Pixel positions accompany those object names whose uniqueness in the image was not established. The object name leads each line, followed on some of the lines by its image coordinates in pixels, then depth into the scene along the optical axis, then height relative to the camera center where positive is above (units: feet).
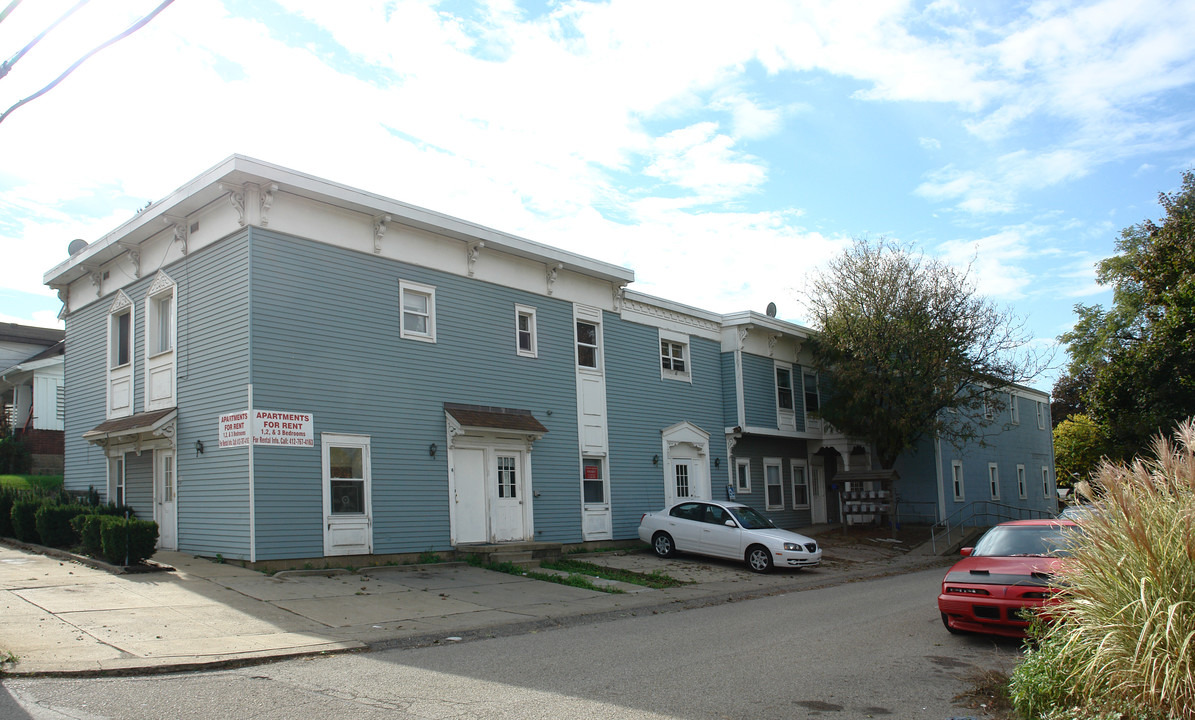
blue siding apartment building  49.67 +5.13
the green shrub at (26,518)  54.54 -3.29
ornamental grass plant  16.49 -3.87
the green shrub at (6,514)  57.98 -3.16
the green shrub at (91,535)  48.21 -4.05
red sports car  30.60 -5.74
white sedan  60.34 -7.20
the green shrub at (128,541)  44.96 -4.17
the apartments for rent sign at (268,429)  47.75 +1.66
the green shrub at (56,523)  52.54 -3.58
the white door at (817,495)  97.25 -6.91
